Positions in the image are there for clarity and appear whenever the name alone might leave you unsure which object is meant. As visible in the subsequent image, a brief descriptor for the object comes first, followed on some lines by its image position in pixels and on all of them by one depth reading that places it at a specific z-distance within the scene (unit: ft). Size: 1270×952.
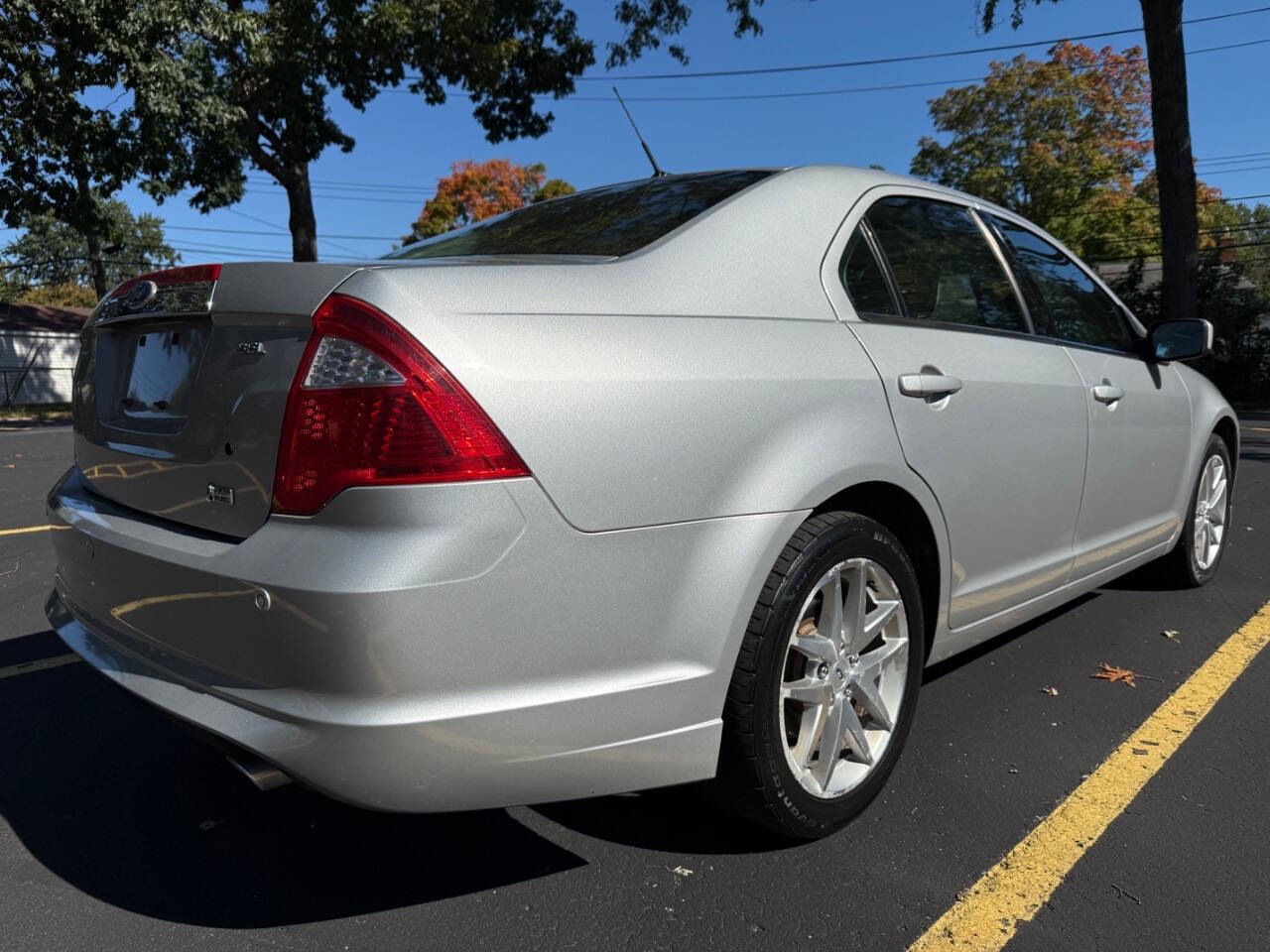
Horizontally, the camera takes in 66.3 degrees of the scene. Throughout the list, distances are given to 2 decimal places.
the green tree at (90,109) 46.01
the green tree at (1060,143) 114.62
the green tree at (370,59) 53.21
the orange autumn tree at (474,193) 163.22
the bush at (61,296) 224.12
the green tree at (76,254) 213.64
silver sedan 5.41
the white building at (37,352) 115.75
